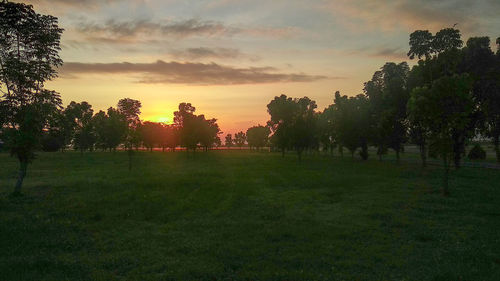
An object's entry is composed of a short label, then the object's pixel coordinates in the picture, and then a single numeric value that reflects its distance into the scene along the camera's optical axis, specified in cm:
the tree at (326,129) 9691
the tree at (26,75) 2830
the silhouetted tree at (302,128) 8475
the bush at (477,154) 8169
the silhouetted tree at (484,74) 5384
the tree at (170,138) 16568
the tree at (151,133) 15556
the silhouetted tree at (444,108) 2894
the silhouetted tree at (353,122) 7912
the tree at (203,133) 10962
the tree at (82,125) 12712
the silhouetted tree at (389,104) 6075
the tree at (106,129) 13262
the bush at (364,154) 8524
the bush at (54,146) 15188
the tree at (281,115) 9356
